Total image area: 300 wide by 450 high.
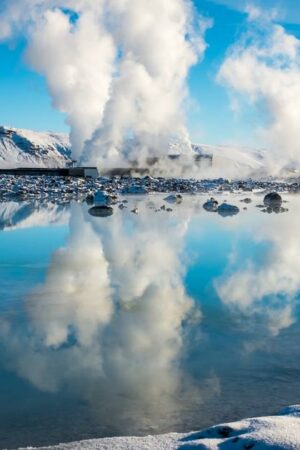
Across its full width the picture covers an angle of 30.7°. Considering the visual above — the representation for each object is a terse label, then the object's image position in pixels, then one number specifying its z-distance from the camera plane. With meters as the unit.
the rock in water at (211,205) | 23.50
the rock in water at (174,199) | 28.83
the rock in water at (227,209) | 21.72
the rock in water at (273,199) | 27.98
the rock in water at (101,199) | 26.35
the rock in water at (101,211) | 20.33
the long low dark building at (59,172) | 51.88
